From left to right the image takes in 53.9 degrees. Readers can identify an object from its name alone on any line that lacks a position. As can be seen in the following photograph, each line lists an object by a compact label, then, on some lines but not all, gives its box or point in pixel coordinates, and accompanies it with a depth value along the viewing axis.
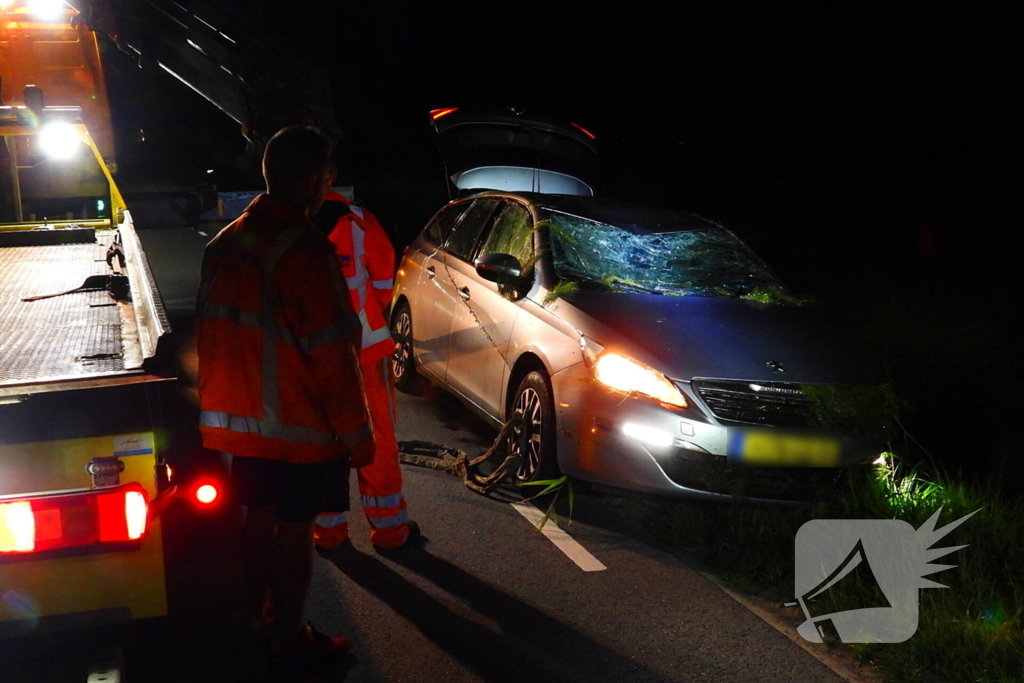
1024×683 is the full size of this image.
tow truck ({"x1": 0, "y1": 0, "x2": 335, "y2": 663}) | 2.38
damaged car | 4.68
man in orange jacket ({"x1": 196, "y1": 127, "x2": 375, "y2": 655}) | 3.06
